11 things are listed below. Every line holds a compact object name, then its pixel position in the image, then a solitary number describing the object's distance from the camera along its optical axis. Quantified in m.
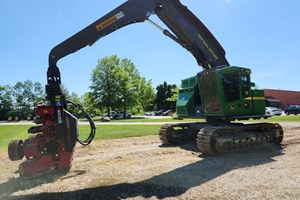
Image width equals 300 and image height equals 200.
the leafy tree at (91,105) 45.12
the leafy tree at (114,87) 44.47
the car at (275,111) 28.69
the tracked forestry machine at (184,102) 6.13
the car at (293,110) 33.89
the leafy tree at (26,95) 81.83
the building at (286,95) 56.29
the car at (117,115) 44.54
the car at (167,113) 56.64
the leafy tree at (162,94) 78.69
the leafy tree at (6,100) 74.54
